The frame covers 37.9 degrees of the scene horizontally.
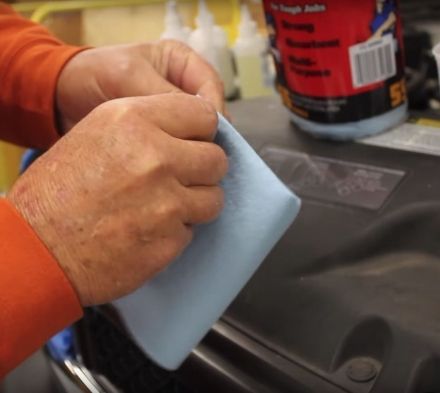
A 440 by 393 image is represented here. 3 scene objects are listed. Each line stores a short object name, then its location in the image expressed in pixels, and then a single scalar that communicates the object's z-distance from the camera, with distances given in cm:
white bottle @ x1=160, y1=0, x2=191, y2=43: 82
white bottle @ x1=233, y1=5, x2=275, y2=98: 79
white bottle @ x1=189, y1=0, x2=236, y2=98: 79
